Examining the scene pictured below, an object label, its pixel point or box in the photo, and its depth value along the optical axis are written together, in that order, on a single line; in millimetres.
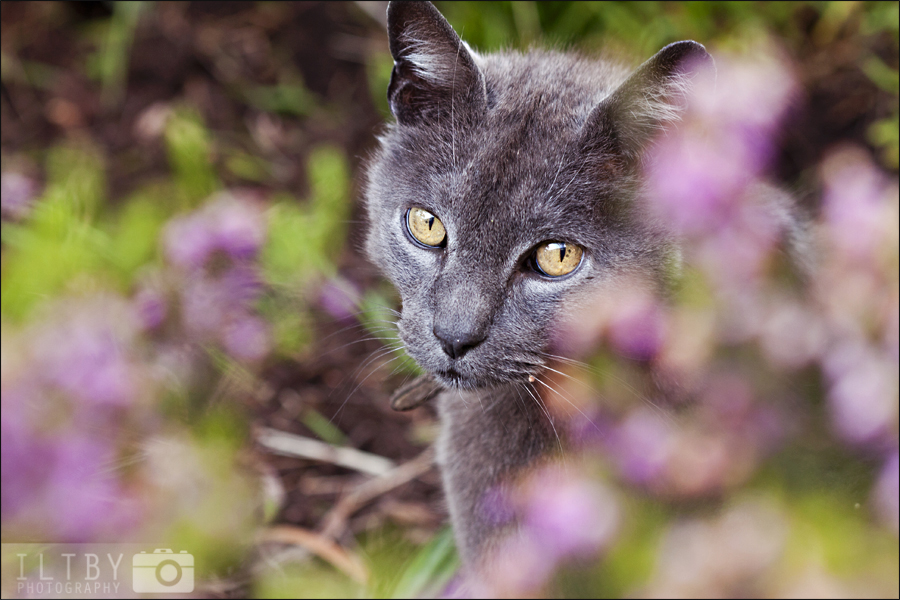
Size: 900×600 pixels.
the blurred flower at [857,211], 780
